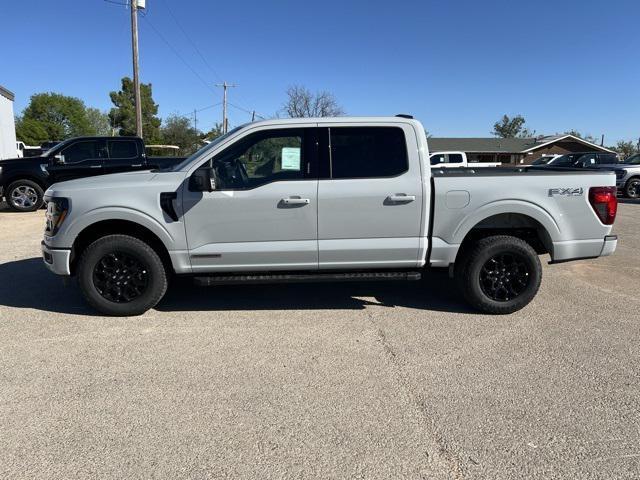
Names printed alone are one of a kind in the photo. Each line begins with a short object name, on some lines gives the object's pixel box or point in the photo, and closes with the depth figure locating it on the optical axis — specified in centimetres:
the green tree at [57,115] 8644
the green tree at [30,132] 7675
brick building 5341
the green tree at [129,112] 6812
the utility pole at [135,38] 2201
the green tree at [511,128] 11125
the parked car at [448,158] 2388
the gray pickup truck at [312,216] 456
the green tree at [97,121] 9688
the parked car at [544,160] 2623
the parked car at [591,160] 1935
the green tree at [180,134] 6378
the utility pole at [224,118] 5534
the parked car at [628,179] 1772
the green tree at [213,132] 6705
